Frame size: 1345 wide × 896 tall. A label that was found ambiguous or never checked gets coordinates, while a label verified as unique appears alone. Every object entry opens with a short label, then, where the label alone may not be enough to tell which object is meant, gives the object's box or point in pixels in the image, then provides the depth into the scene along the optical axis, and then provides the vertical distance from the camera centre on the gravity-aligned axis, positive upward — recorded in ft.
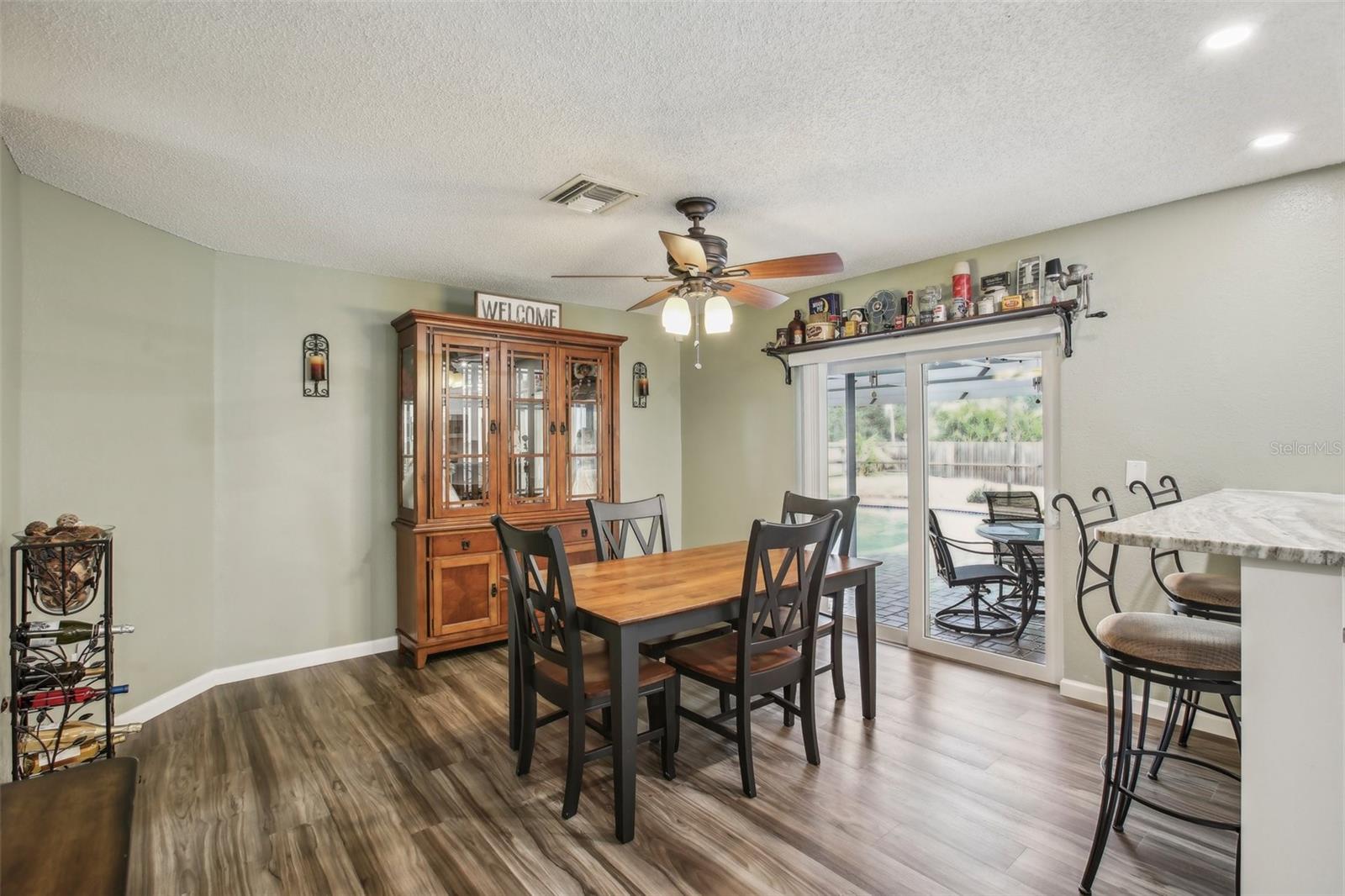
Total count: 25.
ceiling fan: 8.57 +2.51
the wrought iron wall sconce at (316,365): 12.57 +1.74
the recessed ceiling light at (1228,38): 5.73 +3.76
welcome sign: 13.78 +3.18
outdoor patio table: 11.81 -1.93
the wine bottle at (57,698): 7.24 -2.83
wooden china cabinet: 12.64 -0.10
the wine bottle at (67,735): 7.30 -3.41
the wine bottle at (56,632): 7.16 -2.09
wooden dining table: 6.96 -1.86
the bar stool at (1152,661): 5.36 -1.86
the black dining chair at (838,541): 10.25 -1.60
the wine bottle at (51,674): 7.31 -2.56
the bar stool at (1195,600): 7.34 -1.82
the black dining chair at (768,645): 7.70 -2.52
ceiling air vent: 8.89 +3.72
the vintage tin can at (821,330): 14.26 +2.69
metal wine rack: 7.21 -2.37
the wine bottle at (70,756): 7.55 -3.71
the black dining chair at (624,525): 10.09 -1.34
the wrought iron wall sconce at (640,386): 17.51 +1.78
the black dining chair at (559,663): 7.16 -2.68
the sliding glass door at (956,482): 11.77 -0.72
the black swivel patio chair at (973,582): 12.55 -2.68
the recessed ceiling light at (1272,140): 7.66 +3.75
